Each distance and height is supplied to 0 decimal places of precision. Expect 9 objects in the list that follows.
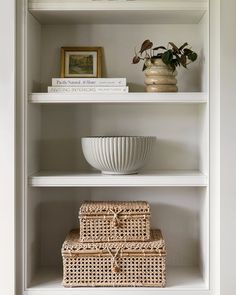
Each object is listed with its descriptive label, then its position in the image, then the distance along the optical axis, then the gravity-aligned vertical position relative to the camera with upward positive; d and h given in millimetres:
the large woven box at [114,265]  2105 -529
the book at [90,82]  2166 +249
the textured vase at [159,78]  2150 +266
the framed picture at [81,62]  2334 +362
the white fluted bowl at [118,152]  2148 -55
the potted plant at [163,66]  2150 +321
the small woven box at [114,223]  2141 -358
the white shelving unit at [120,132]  2377 +35
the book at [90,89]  2145 +216
